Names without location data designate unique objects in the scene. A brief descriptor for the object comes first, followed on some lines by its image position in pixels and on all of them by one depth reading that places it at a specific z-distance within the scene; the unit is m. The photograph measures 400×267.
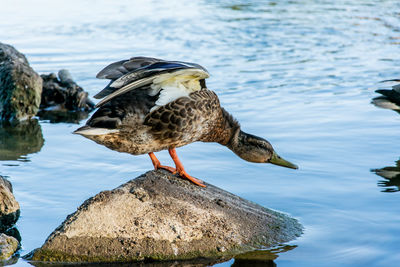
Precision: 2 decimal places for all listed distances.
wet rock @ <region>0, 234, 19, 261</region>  7.86
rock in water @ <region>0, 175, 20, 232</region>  9.23
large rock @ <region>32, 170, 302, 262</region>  7.71
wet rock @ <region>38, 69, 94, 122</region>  17.35
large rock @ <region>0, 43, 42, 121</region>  16.48
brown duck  8.17
